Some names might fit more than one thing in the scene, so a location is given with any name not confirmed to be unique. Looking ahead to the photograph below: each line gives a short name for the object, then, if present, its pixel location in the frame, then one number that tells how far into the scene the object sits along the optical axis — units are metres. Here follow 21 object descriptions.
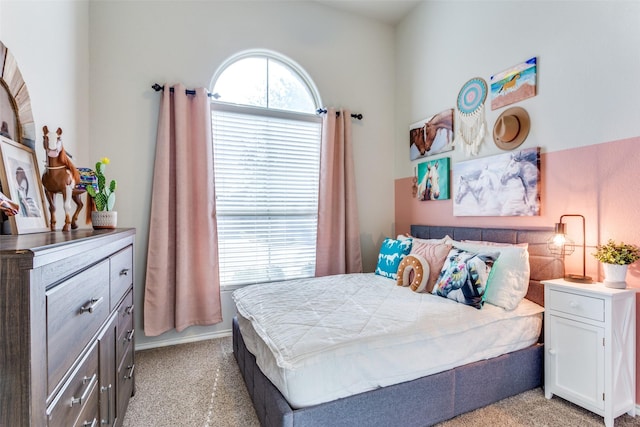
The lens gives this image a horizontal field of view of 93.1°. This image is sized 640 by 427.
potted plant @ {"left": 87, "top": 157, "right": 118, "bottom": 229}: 1.79
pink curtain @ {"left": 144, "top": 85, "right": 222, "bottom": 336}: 2.71
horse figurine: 1.58
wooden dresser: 0.67
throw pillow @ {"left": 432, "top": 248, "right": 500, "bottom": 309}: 1.99
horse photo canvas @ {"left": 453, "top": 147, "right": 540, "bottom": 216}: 2.31
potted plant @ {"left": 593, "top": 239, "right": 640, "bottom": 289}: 1.72
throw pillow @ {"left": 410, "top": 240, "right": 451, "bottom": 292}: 2.36
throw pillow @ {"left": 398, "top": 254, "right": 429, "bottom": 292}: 2.32
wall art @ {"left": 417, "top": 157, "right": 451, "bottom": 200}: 3.06
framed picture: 1.28
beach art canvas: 2.32
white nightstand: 1.68
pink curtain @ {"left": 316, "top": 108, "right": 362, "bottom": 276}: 3.35
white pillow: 2.01
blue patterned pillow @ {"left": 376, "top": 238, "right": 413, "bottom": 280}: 2.76
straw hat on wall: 2.38
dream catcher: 2.71
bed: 1.36
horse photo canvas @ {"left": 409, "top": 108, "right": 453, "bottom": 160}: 3.05
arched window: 3.09
